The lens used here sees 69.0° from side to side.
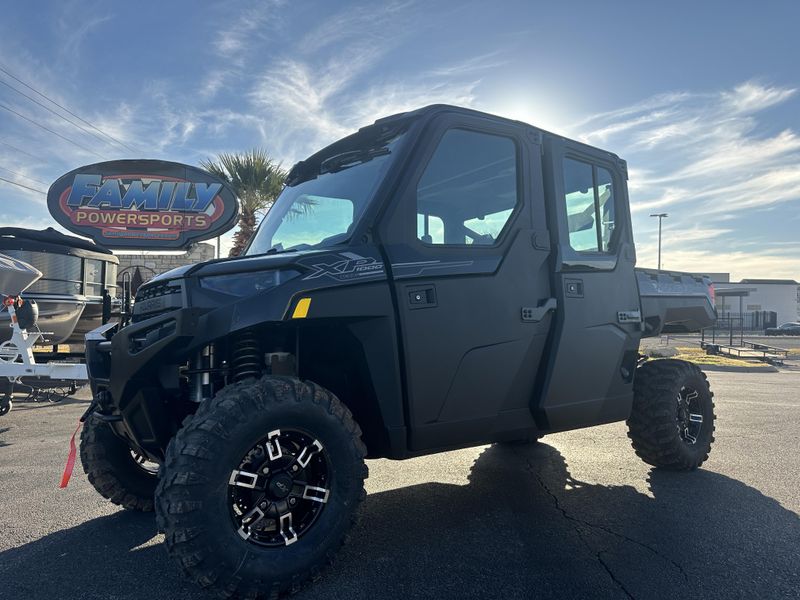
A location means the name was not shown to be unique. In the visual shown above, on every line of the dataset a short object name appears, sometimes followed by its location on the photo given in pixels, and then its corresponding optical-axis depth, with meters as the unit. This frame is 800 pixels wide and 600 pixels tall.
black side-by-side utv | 2.74
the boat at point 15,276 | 7.91
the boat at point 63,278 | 9.77
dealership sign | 19.39
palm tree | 20.36
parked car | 46.72
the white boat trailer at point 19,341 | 7.89
